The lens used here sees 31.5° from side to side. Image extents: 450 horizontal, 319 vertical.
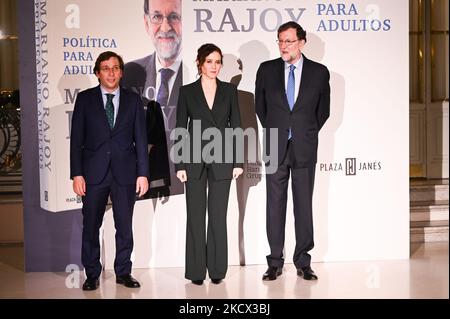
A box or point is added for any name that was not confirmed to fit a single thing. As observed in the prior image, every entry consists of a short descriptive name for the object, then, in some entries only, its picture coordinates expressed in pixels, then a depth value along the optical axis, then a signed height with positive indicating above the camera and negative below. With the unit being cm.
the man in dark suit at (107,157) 585 -11
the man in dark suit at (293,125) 610 +10
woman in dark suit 592 -18
